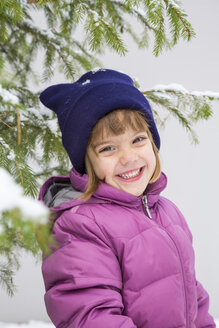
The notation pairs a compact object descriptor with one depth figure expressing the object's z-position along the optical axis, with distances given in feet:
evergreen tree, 3.16
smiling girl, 2.94
